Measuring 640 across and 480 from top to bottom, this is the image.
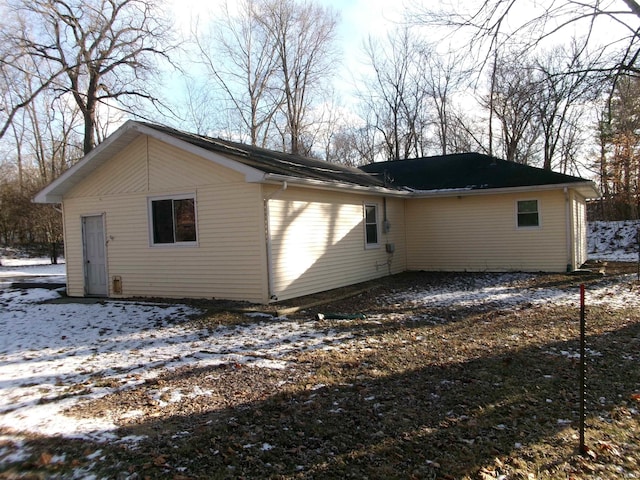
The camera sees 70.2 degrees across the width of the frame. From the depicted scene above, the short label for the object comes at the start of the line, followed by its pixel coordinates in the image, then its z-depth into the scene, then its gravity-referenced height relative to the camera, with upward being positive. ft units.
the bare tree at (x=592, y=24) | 28.94 +13.02
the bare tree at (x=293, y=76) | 104.32 +36.56
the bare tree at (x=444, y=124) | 103.43 +23.72
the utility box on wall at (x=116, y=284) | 37.42 -3.81
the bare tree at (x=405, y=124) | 105.81 +24.32
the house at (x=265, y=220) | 32.30 +0.82
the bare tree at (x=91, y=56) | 78.28 +32.10
